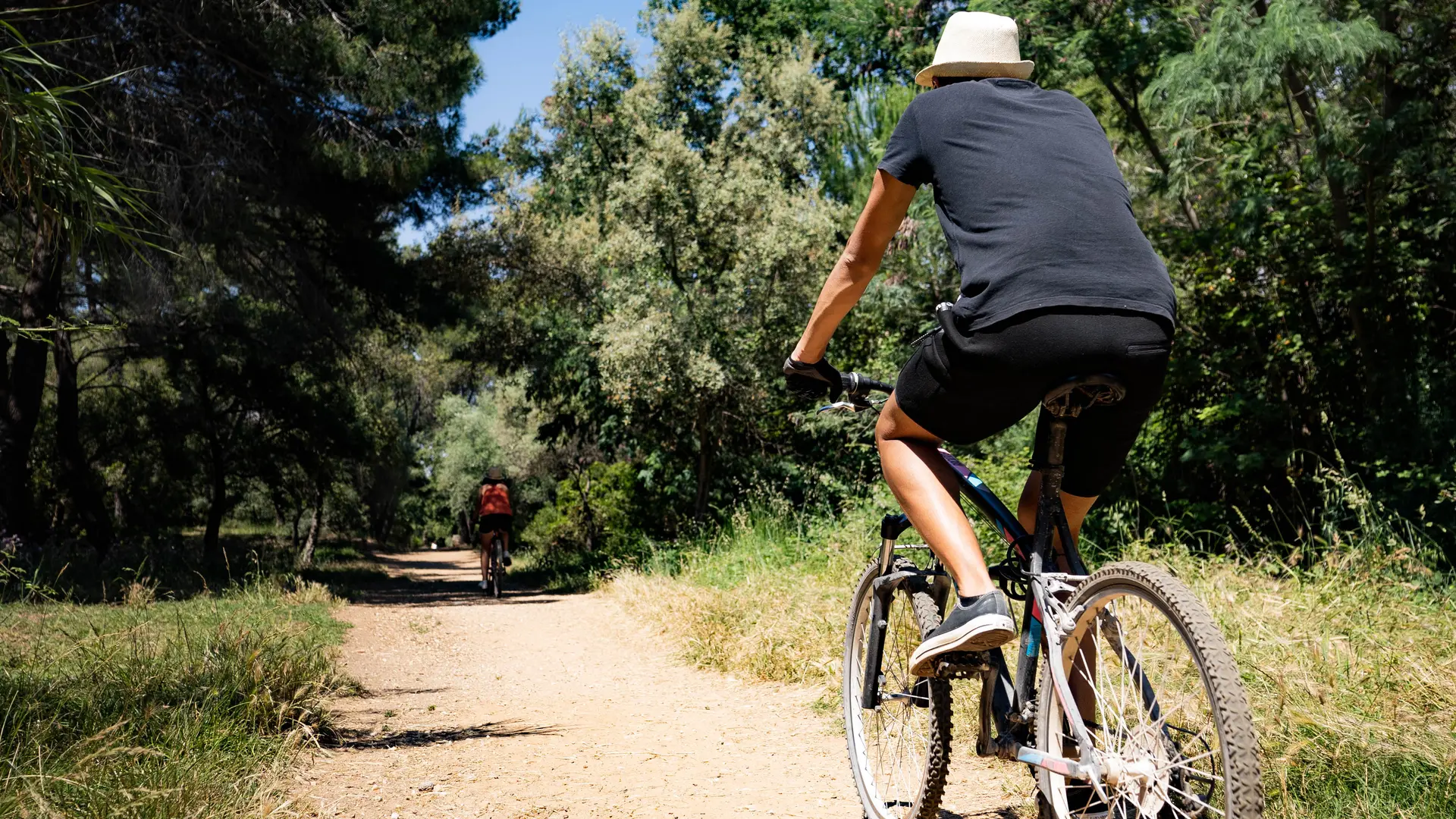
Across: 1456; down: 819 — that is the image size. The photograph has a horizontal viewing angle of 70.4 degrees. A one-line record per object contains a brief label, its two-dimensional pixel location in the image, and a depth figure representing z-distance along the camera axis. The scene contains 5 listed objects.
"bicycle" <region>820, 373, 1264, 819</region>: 2.00
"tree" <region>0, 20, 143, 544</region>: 3.38
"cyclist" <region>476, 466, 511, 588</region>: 15.88
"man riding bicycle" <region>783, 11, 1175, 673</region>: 2.21
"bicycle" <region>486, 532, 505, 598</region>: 15.91
